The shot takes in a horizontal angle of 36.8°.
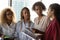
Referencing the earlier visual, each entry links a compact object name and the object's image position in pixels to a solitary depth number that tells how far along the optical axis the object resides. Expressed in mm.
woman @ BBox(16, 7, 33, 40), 1204
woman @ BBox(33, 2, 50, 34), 1218
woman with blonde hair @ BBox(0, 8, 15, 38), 1210
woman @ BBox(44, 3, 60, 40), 1089
